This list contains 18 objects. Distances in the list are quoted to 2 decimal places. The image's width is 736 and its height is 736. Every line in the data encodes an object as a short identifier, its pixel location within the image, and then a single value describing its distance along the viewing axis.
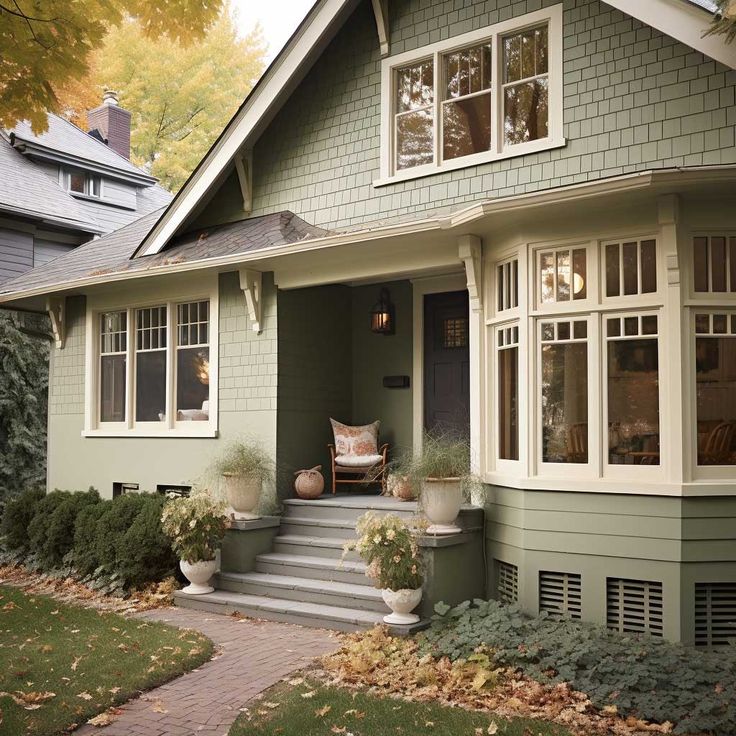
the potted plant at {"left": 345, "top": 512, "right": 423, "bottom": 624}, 6.57
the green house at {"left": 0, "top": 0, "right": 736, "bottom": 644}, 6.26
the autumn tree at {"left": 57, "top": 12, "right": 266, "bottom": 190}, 22.34
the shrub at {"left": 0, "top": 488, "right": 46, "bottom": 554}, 10.06
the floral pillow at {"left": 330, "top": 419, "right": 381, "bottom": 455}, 9.35
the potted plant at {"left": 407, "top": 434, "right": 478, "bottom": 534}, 7.01
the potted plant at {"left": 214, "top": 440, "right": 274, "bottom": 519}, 8.44
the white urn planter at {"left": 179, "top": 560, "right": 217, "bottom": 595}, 7.99
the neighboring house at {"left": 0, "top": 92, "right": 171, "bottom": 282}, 15.07
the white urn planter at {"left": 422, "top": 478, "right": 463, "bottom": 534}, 7.00
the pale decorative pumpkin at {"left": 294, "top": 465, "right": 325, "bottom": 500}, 8.83
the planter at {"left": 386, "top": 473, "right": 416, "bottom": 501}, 8.37
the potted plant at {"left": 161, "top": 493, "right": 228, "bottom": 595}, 7.90
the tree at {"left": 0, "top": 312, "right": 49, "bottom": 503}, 13.57
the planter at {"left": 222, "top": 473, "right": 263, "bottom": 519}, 8.43
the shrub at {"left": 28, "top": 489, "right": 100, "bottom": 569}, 9.39
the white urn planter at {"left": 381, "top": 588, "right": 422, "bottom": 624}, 6.60
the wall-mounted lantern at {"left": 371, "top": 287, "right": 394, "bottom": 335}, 9.57
